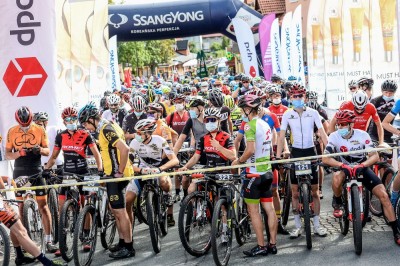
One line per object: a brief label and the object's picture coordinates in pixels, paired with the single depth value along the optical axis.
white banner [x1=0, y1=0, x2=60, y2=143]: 9.27
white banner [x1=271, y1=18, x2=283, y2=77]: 23.77
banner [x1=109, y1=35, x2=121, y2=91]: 21.12
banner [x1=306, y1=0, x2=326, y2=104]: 19.47
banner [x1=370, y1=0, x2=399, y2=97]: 14.42
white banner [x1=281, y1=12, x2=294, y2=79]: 21.61
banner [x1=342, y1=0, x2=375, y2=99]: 16.03
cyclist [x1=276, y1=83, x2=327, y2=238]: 8.61
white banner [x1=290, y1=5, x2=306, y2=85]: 21.23
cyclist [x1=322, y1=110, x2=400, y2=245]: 7.71
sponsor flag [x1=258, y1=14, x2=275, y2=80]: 25.80
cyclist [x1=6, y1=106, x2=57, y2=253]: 8.54
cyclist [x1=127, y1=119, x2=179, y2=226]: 8.32
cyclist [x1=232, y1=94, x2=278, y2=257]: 7.56
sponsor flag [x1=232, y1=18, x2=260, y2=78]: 25.92
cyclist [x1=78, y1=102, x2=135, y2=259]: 7.66
